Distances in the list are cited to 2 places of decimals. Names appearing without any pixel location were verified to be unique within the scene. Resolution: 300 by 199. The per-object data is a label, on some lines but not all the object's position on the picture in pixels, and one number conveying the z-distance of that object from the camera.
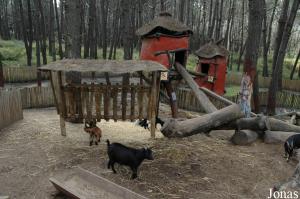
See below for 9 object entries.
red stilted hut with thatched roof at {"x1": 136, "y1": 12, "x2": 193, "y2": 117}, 11.91
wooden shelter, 8.55
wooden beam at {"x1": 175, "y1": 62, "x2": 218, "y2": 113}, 9.91
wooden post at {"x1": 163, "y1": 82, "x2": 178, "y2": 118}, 12.34
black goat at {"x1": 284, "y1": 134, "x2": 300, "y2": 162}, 8.12
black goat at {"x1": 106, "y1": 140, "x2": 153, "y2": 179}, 6.68
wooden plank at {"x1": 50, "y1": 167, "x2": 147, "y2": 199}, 5.72
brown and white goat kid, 8.85
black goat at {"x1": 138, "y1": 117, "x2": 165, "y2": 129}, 10.17
